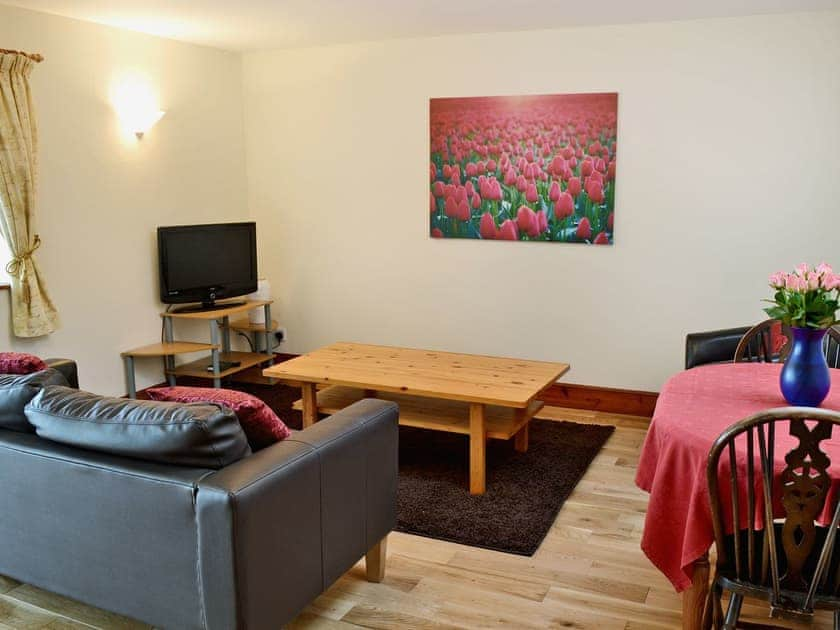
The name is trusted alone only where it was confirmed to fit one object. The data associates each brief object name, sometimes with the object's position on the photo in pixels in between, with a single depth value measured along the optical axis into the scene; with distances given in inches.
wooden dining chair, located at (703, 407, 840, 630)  77.2
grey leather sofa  85.7
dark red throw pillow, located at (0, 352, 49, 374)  116.4
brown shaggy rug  134.6
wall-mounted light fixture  196.9
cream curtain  166.9
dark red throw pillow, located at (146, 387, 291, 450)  97.1
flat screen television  207.6
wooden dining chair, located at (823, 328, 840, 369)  144.6
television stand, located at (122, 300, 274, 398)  201.2
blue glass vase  97.7
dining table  88.0
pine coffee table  148.6
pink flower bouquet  94.6
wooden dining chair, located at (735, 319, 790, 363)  131.6
